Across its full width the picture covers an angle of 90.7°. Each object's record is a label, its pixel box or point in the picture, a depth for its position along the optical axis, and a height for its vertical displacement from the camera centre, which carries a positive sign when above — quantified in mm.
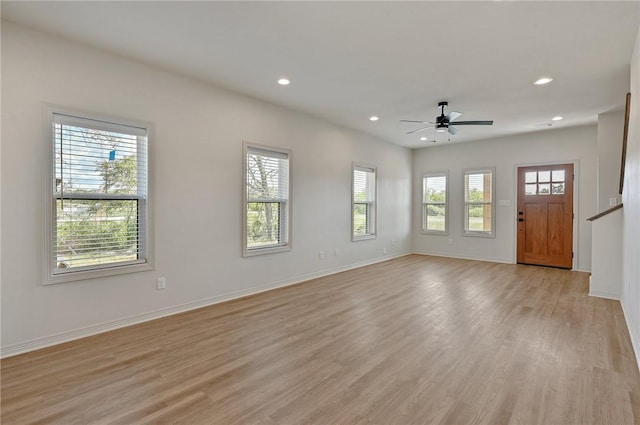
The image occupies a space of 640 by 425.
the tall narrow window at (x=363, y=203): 6766 +152
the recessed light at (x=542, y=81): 3907 +1639
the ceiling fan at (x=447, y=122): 4684 +1350
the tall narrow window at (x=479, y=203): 7426 +181
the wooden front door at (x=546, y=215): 6457 -91
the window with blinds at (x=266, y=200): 4691 +134
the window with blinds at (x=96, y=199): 3023 +97
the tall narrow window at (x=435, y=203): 8164 +175
